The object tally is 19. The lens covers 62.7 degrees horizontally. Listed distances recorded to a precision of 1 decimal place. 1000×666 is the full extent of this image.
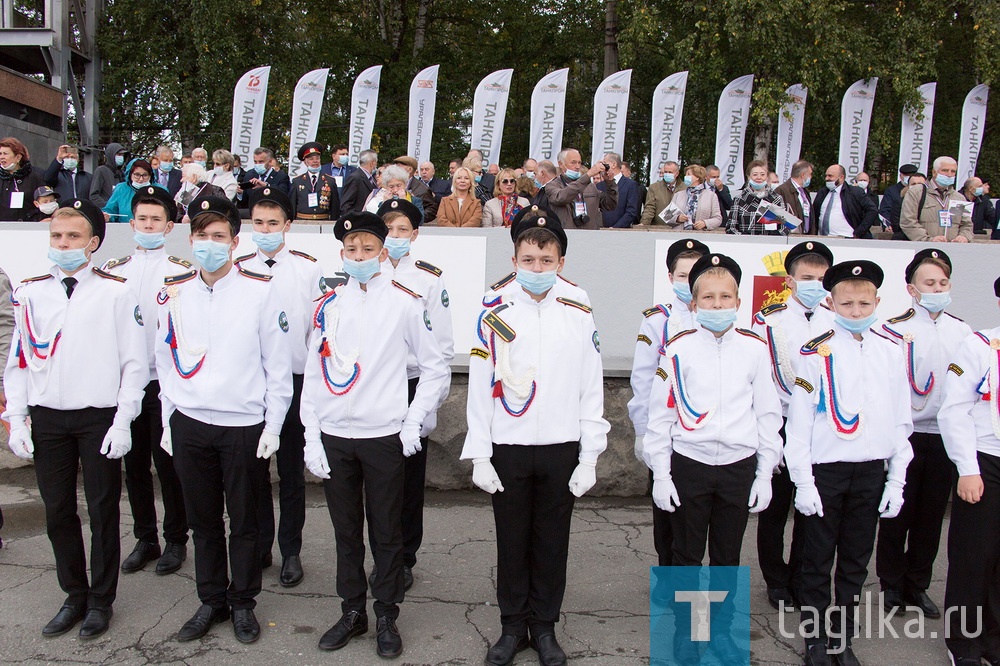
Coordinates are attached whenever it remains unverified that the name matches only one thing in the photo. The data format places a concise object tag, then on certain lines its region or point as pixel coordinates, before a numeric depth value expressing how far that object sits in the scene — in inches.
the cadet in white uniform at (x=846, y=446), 156.6
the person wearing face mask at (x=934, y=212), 362.6
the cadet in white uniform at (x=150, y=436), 199.5
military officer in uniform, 380.5
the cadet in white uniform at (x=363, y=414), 161.0
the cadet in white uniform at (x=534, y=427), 153.4
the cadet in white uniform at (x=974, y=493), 155.9
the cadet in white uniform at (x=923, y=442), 181.0
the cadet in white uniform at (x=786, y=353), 185.2
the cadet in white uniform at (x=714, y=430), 154.4
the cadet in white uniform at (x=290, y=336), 197.0
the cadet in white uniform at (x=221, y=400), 163.3
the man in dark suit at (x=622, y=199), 382.9
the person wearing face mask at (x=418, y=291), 193.2
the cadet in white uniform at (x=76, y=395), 163.9
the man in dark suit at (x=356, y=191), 375.6
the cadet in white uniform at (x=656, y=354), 181.5
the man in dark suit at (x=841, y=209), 378.3
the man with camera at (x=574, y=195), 331.3
